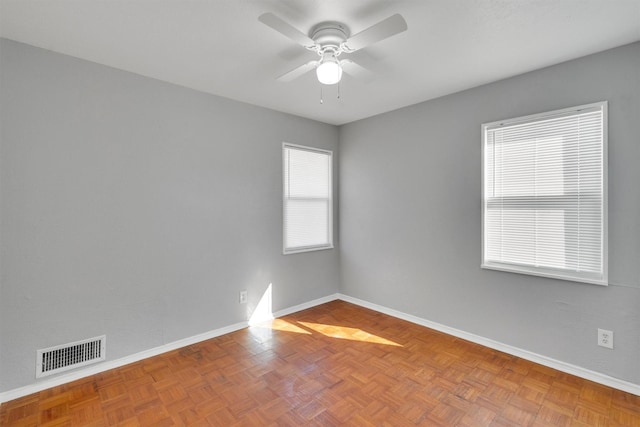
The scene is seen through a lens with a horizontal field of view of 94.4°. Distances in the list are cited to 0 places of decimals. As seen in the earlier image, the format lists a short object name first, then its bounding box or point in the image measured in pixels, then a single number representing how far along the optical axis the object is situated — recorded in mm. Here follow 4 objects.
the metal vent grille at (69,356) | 2137
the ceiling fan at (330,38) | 1520
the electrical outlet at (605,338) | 2166
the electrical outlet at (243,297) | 3202
